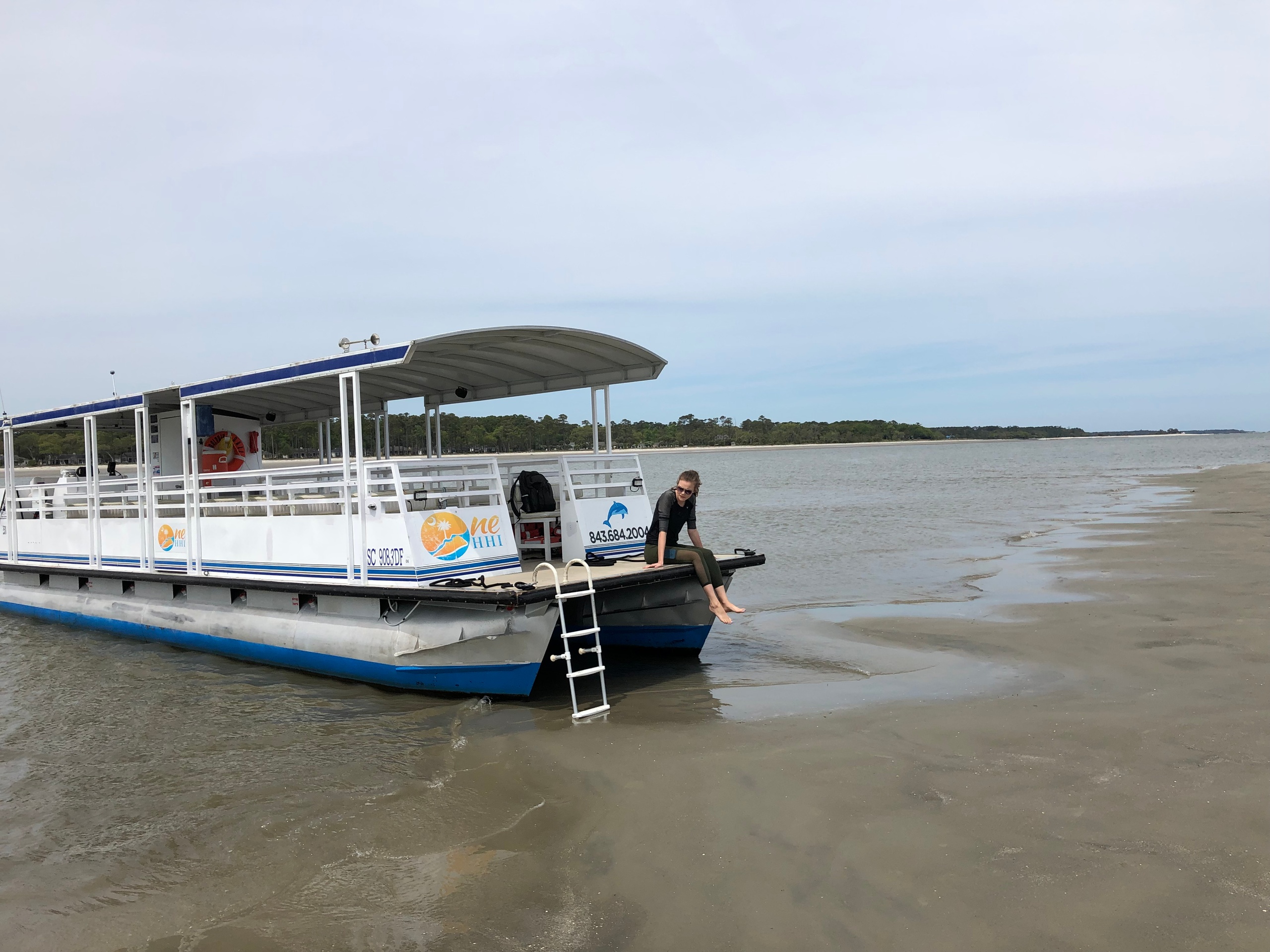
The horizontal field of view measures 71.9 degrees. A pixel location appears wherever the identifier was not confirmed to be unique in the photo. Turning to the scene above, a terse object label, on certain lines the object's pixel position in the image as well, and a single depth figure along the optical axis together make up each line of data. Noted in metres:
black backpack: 9.69
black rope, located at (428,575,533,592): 7.66
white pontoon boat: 8.02
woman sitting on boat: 8.57
